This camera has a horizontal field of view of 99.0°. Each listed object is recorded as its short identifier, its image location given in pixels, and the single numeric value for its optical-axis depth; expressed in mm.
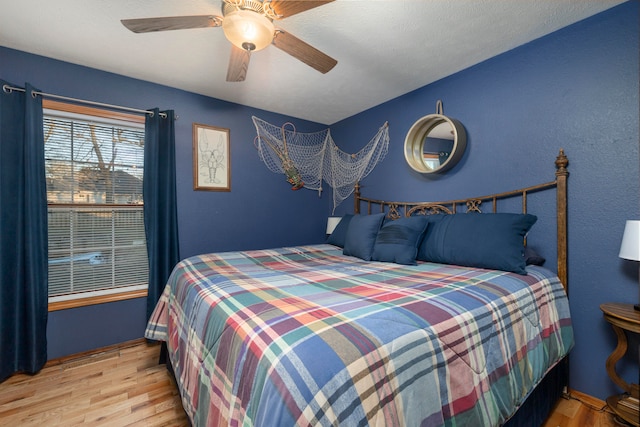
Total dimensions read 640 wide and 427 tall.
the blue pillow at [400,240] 1982
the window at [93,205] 2246
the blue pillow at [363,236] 2234
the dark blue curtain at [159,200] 2490
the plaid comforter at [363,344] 720
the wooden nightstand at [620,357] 1372
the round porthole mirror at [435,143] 2301
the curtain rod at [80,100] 1988
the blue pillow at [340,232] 2801
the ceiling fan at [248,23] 1337
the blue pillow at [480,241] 1649
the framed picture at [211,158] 2854
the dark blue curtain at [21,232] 1958
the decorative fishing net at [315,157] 3188
